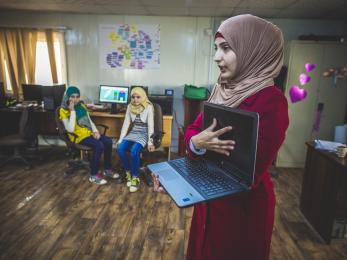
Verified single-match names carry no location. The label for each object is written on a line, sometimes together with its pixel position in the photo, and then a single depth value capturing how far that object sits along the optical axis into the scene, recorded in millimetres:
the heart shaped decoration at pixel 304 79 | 3643
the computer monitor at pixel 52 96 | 3963
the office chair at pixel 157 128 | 3310
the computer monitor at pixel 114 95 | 3988
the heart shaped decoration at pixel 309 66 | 3602
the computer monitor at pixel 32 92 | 4191
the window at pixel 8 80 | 4503
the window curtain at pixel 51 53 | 4309
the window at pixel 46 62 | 4410
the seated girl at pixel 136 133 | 3182
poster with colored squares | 4312
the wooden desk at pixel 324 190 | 2080
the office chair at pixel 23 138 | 3496
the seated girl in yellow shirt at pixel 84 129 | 3215
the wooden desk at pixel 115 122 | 3840
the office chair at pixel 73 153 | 3258
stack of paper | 2335
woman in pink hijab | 734
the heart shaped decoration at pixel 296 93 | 3688
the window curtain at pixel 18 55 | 4301
